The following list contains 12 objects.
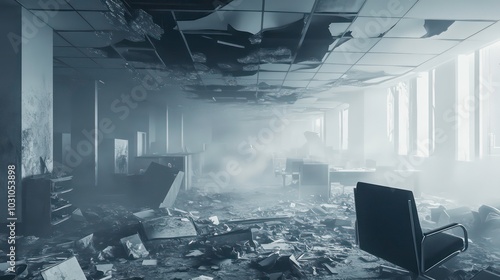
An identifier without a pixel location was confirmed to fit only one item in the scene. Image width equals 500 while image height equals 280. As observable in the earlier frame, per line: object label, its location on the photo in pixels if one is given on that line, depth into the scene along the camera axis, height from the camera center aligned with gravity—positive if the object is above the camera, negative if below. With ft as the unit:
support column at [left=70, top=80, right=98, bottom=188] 25.04 +0.07
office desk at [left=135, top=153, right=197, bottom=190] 26.63 -1.63
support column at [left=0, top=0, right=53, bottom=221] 13.02 +1.98
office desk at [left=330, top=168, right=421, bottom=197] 24.27 -2.85
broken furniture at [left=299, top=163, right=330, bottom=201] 23.88 -3.10
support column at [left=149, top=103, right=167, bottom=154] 39.73 +1.78
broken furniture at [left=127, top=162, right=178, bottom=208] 20.51 -2.97
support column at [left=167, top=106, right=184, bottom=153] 47.83 +1.72
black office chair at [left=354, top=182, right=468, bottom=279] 6.85 -2.22
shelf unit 13.37 -2.75
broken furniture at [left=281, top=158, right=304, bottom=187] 28.72 -2.54
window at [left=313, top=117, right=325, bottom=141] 71.07 +3.98
